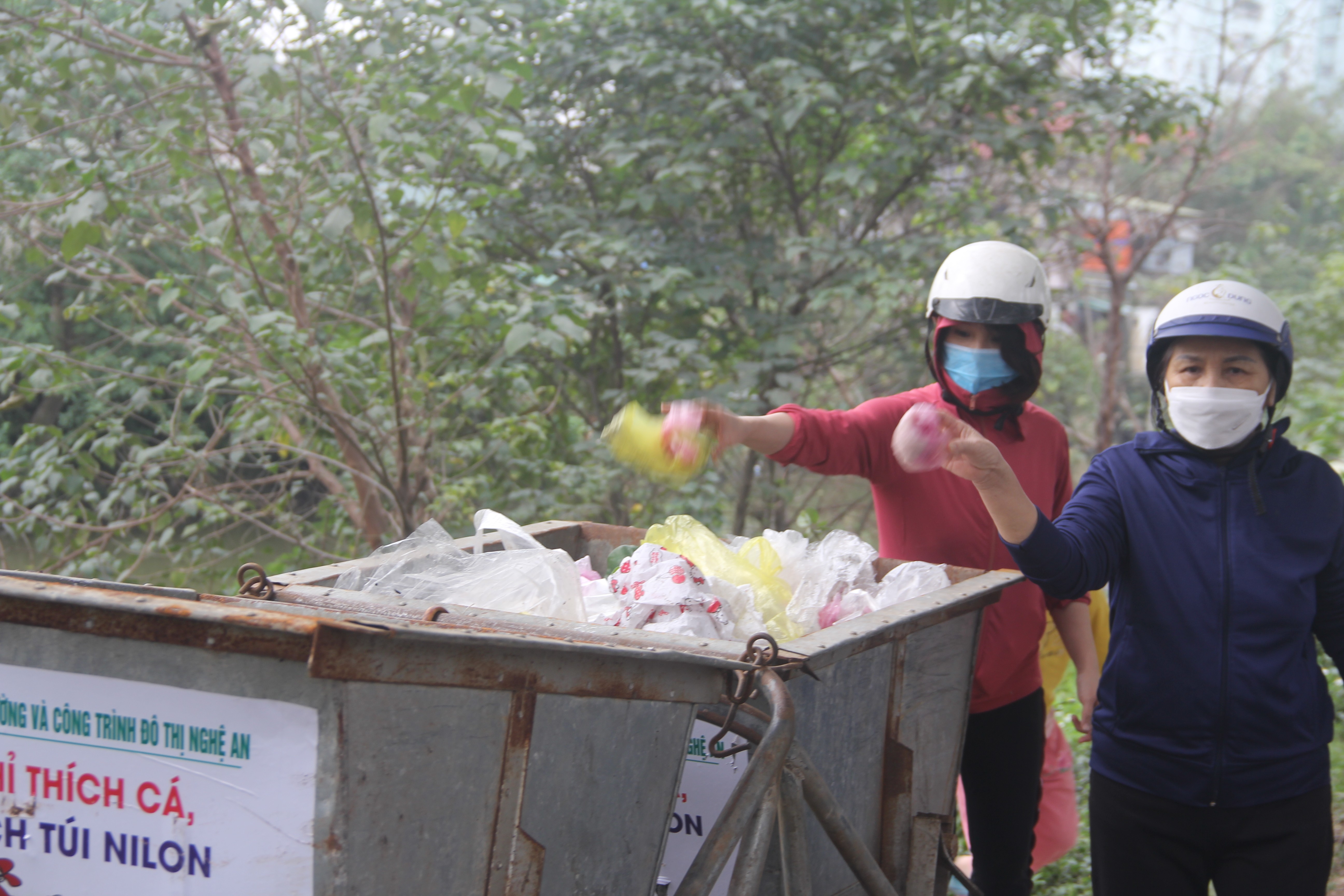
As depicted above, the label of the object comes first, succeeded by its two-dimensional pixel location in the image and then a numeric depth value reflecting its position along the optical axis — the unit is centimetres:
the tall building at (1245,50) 995
